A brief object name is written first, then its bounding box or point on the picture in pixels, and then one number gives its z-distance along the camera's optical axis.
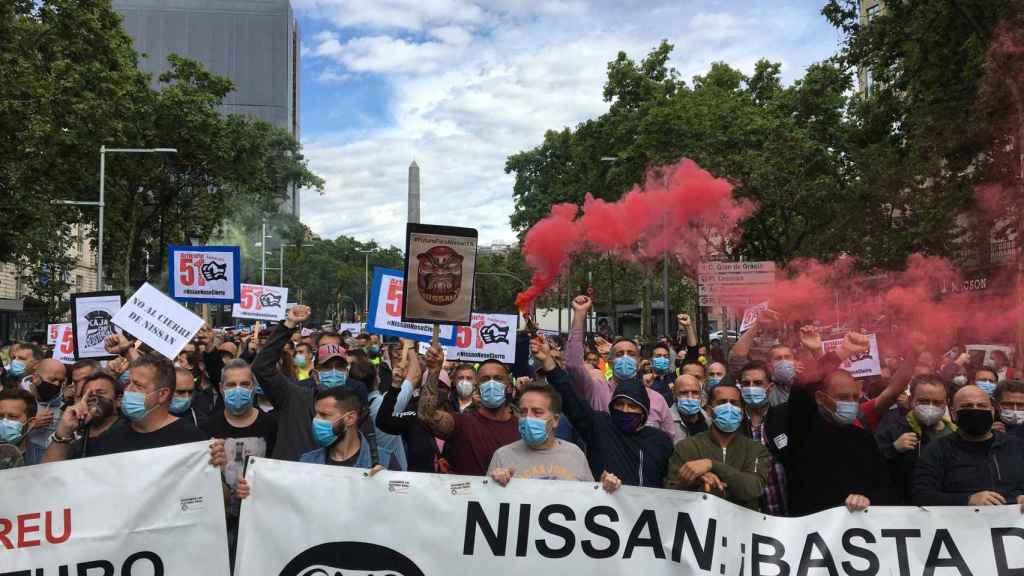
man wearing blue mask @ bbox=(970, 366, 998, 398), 7.44
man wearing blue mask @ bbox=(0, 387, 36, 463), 4.82
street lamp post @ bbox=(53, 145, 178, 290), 24.77
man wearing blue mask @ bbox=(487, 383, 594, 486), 4.73
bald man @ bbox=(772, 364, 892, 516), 4.78
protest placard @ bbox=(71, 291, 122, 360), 8.68
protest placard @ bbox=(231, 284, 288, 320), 13.56
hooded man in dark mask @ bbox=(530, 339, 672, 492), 5.00
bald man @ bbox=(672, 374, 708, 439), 5.81
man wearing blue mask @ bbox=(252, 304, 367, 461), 5.49
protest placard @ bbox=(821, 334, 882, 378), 7.93
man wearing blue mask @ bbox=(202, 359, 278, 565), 5.34
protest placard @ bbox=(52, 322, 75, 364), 10.44
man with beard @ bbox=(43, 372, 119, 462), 4.61
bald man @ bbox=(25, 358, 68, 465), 7.33
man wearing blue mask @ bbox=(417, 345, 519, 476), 5.37
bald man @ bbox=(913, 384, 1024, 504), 4.71
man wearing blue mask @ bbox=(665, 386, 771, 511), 4.49
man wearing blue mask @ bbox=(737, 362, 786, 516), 4.86
